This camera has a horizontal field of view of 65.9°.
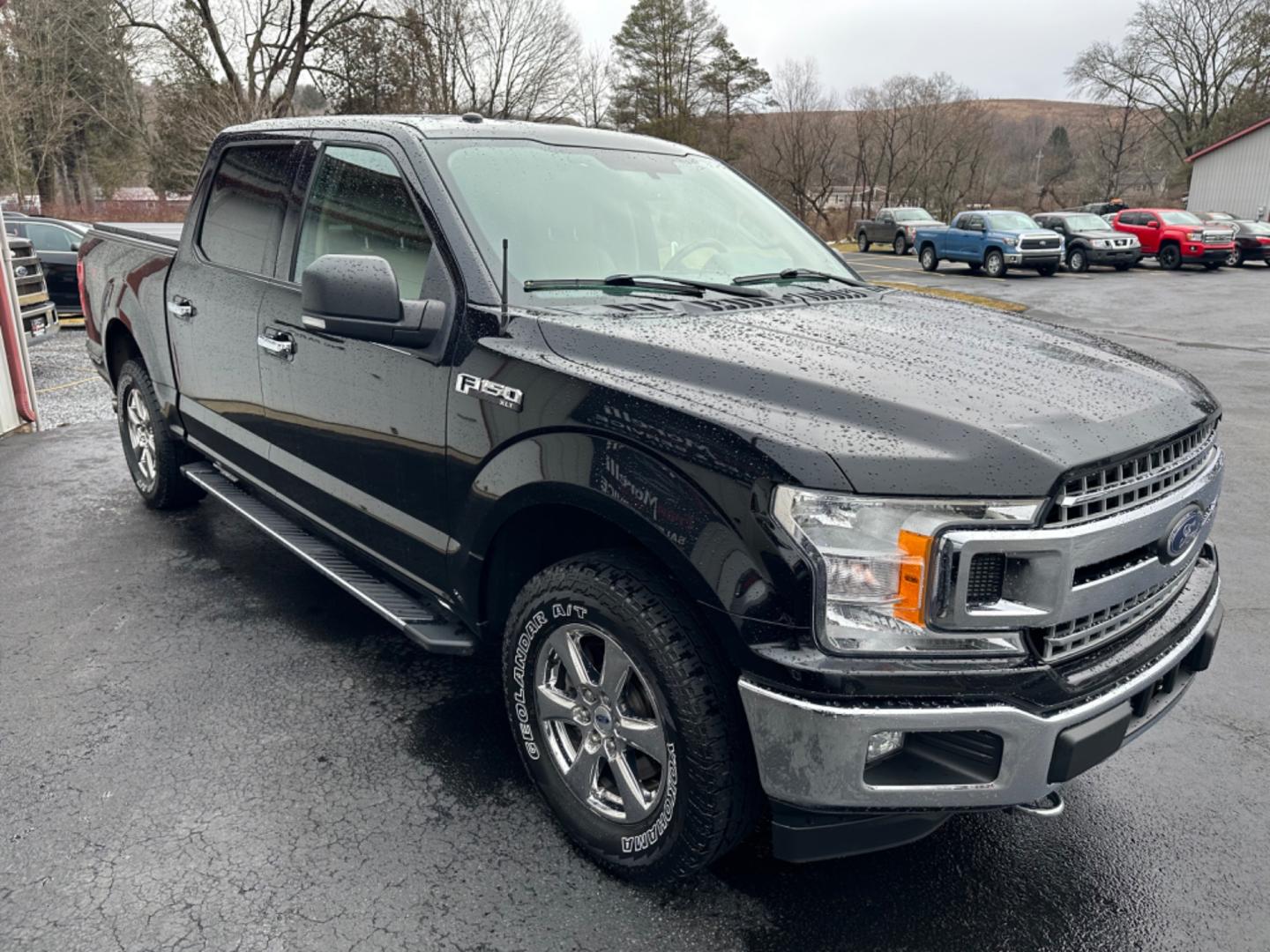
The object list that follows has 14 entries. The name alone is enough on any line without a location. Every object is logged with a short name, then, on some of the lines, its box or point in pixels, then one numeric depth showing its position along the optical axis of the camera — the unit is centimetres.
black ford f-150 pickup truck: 196
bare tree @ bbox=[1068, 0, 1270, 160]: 5569
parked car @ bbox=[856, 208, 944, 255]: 3506
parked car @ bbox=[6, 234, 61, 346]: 958
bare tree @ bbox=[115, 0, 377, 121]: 3306
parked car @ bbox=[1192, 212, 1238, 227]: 2994
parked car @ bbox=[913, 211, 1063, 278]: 2539
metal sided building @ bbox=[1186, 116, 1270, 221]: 4312
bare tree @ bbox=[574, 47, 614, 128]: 5078
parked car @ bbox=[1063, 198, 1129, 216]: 4775
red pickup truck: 2708
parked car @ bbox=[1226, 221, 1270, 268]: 2859
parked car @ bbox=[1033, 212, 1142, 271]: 2712
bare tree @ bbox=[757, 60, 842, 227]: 4869
